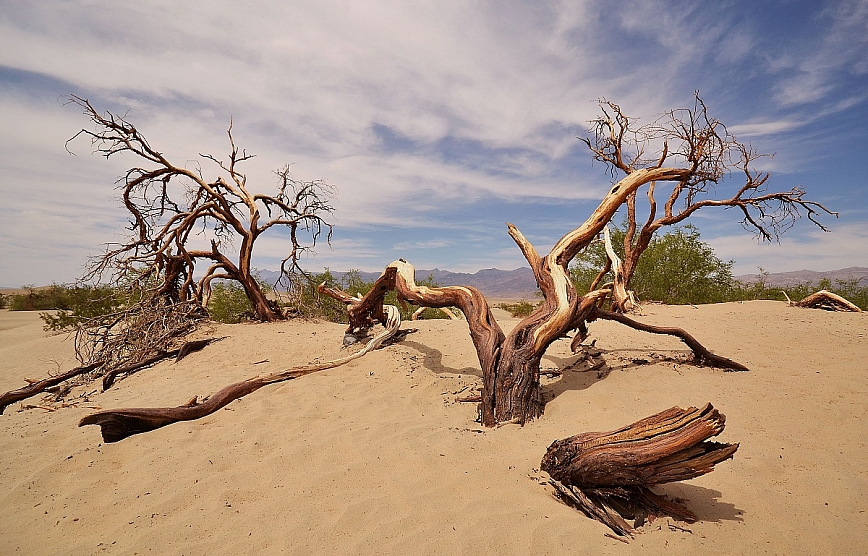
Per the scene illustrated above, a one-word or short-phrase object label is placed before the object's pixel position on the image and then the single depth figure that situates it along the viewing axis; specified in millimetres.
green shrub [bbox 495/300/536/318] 15789
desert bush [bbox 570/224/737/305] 13102
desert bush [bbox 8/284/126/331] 10461
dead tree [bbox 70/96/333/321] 8594
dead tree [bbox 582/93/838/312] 9320
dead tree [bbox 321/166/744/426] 3840
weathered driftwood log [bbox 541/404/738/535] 2195
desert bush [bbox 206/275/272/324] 11895
